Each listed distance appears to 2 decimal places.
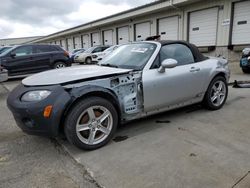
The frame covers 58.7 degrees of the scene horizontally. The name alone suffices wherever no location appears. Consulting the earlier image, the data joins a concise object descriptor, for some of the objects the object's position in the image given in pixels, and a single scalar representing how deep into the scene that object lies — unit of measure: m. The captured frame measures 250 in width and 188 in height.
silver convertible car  2.86
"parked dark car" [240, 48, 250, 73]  8.41
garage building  13.26
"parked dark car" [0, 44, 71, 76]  10.29
